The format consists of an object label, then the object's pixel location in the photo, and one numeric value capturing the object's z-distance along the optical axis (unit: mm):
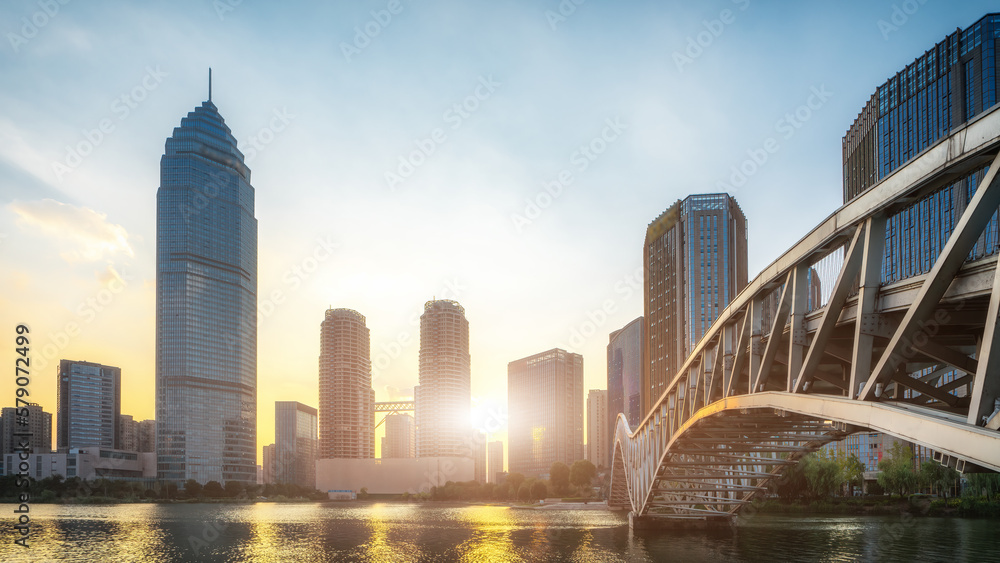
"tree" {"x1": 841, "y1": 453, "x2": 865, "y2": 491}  106594
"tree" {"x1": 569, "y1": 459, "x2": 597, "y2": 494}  178750
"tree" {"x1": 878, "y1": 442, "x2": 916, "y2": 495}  96125
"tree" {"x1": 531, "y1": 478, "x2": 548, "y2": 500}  173250
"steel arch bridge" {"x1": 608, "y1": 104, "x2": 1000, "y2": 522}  13836
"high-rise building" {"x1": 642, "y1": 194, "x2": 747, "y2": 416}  144375
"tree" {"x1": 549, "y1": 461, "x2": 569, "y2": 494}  177438
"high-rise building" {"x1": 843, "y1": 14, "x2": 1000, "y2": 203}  114888
